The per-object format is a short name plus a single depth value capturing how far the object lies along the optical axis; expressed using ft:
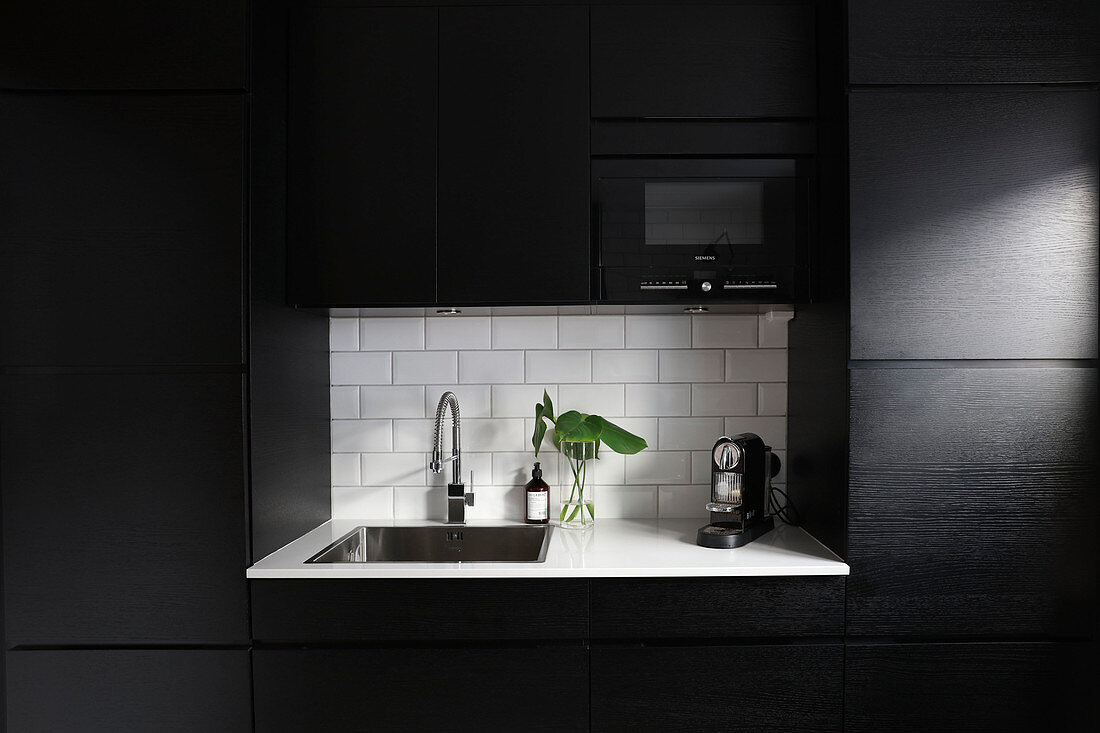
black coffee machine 6.07
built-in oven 6.18
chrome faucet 6.96
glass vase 6.94
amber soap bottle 6.96
